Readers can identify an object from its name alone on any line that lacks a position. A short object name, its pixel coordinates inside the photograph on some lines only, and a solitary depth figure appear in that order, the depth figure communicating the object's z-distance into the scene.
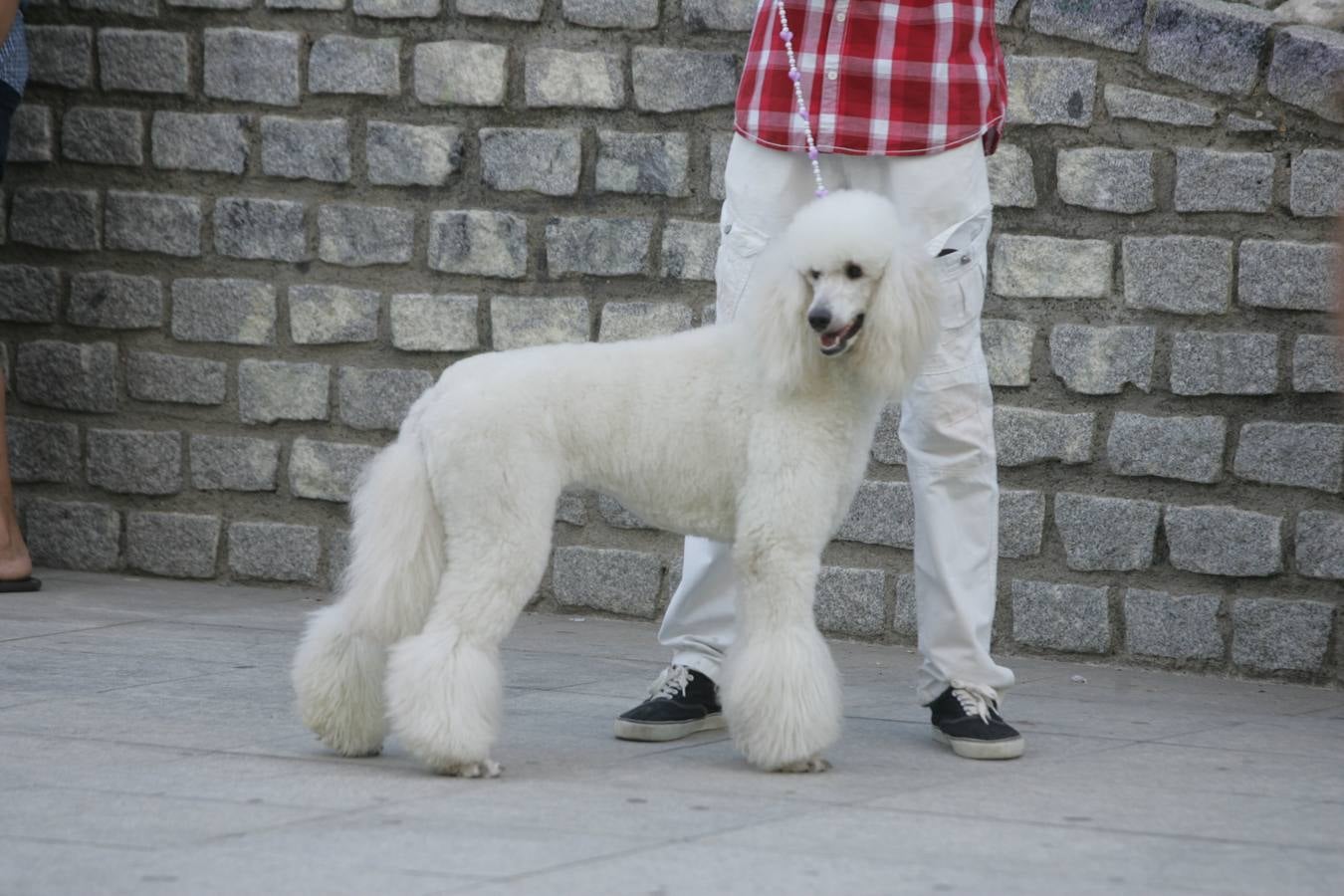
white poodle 7.33
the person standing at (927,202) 8.15
